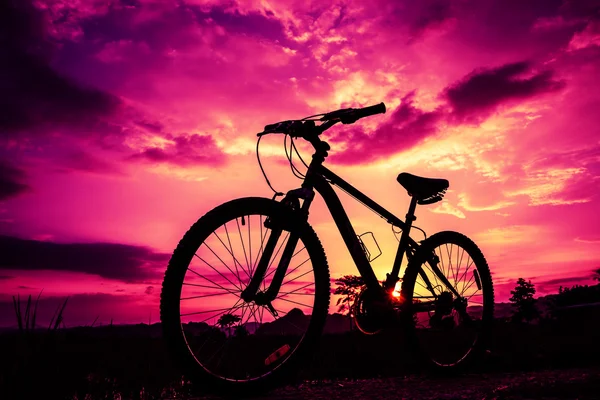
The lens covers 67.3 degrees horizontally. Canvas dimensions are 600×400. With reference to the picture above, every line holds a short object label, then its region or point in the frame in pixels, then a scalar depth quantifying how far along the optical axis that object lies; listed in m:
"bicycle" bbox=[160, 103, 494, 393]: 2.72
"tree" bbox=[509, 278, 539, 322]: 37.99
